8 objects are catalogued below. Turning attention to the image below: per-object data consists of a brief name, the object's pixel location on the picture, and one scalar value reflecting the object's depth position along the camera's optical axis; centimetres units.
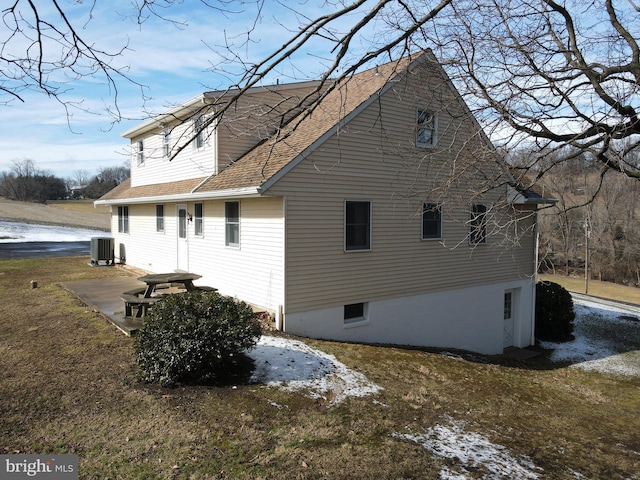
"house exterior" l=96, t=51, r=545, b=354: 1041
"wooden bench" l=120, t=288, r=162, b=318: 924
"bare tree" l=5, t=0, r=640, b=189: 633
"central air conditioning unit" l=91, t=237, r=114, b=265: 2000
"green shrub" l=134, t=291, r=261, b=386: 639
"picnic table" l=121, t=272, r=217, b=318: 936
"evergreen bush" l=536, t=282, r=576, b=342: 1720
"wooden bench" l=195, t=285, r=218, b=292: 1050
